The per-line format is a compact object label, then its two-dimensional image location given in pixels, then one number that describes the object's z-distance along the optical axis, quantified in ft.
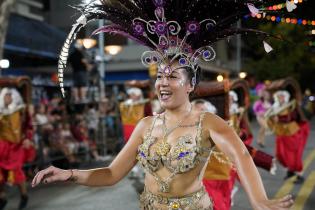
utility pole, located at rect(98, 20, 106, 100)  51.49
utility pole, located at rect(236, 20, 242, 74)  129.24
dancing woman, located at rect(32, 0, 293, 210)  9.97
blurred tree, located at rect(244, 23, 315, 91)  131.75
